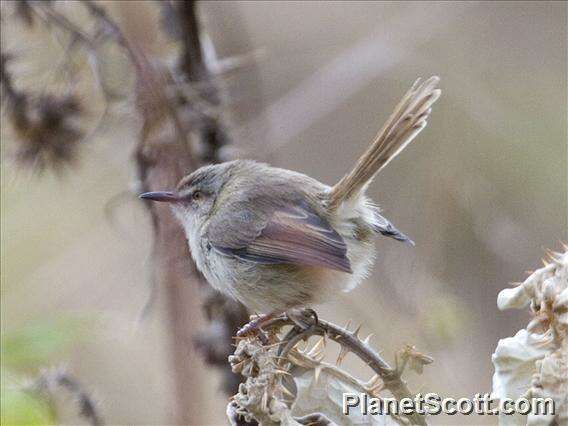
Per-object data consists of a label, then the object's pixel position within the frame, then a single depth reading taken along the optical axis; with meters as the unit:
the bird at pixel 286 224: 6.46
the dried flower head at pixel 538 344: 3.54
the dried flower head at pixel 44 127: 7.42
